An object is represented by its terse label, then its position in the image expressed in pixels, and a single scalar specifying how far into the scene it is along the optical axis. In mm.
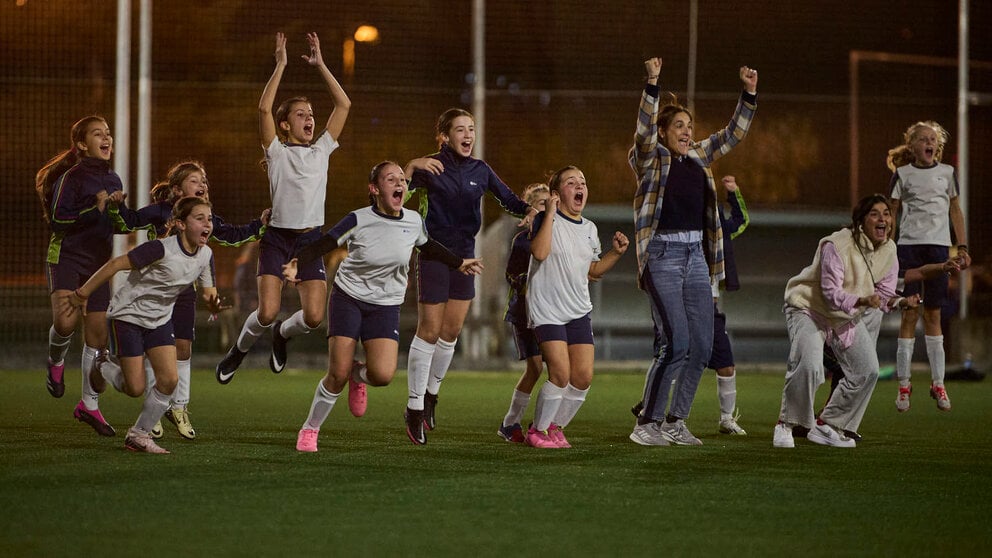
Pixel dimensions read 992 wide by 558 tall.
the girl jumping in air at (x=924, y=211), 19875
